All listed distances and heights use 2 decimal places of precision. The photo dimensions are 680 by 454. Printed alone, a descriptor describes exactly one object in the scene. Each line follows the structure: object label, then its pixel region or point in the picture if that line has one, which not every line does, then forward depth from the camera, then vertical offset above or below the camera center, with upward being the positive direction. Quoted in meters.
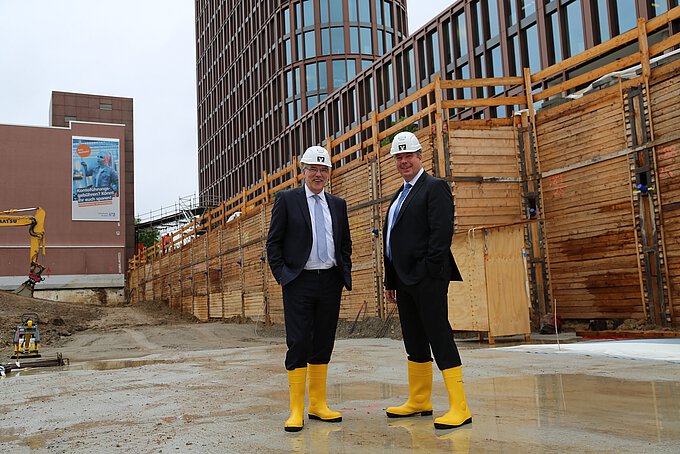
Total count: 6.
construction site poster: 52.31 +10.71
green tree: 68.34 +7.50
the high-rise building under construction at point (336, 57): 29.08 +14.90
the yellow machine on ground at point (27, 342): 11.97 -0.55
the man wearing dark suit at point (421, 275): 4.09 +0.13
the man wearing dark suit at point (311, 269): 4.36 +0.21
